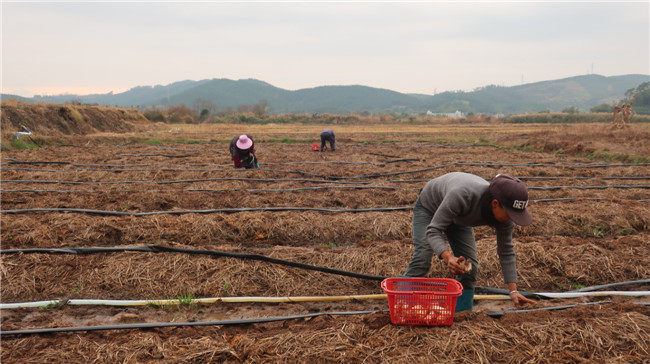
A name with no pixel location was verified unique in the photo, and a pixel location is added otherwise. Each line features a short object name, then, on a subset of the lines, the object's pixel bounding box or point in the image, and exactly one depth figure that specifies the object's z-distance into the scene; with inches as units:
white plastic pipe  144.6
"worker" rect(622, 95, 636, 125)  776.3
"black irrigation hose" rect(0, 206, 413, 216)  232.8
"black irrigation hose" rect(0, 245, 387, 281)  169.9
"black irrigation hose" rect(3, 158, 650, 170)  430.5
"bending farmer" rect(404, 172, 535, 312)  95.0
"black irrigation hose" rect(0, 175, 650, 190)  314.1
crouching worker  372.8
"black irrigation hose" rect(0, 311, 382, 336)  119.0
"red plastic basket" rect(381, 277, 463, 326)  103.7
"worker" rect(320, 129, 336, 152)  595.6
